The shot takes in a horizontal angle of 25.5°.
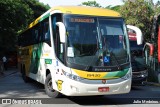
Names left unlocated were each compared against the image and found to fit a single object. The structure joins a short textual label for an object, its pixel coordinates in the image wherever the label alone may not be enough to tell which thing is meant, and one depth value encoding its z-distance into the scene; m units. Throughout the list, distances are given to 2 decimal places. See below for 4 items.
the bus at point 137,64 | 17.73
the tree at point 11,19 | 29.30
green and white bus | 11.16
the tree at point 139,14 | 25.99
